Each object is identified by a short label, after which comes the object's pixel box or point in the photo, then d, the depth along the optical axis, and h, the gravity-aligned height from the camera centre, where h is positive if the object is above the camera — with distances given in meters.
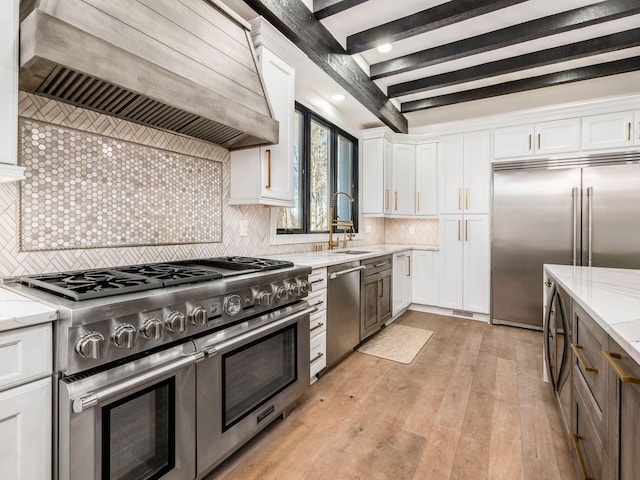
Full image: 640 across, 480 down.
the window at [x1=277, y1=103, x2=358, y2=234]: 3.39 +0.78
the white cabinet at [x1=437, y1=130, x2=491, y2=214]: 4.05 +0.86
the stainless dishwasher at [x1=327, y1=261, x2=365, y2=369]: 2.62 -0.61
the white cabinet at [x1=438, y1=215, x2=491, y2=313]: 4.09 -0.30
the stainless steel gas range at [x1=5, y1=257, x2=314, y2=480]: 1.02 -0.48
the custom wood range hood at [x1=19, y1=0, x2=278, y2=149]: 1.15 +0.74
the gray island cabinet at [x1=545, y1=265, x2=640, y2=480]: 0.85 -0.46
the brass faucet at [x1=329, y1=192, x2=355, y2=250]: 3.72 +0.20
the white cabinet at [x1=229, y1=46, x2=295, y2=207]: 2.27 +0.59
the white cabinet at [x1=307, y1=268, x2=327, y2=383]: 2.37 -0.63
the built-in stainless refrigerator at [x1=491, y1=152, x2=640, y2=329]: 3.33 +0.19
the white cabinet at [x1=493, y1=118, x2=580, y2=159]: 3.59 +1.16
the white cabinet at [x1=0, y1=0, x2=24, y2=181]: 1.11 +0.52
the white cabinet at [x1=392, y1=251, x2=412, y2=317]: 4.00 -0.55
